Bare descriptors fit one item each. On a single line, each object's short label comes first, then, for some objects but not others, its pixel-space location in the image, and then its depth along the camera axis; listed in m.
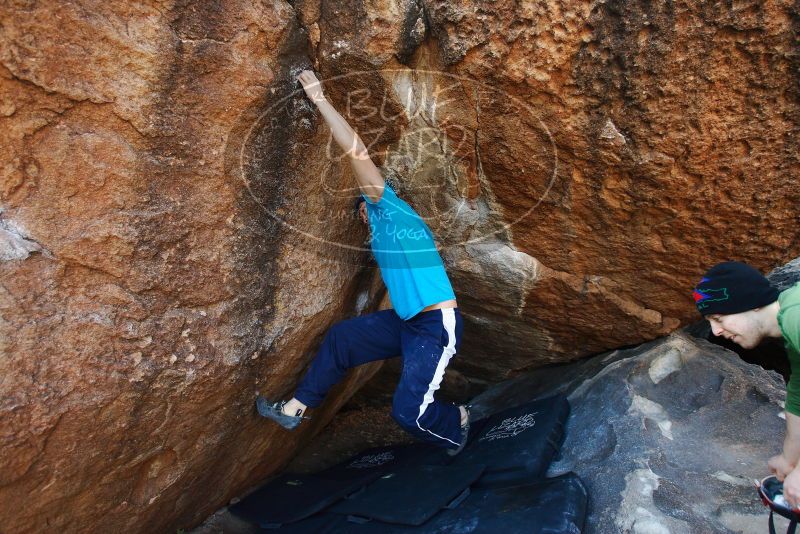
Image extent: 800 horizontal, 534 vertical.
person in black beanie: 1.79
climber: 2.73
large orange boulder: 2.02
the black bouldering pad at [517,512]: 2.31
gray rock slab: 2.27
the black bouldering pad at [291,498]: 3.07
